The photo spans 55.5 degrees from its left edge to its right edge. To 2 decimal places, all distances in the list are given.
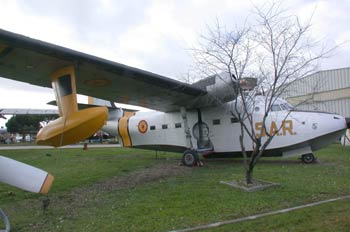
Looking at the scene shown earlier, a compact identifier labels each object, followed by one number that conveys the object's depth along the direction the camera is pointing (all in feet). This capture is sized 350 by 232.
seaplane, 25.00
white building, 100.94
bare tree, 26.78
